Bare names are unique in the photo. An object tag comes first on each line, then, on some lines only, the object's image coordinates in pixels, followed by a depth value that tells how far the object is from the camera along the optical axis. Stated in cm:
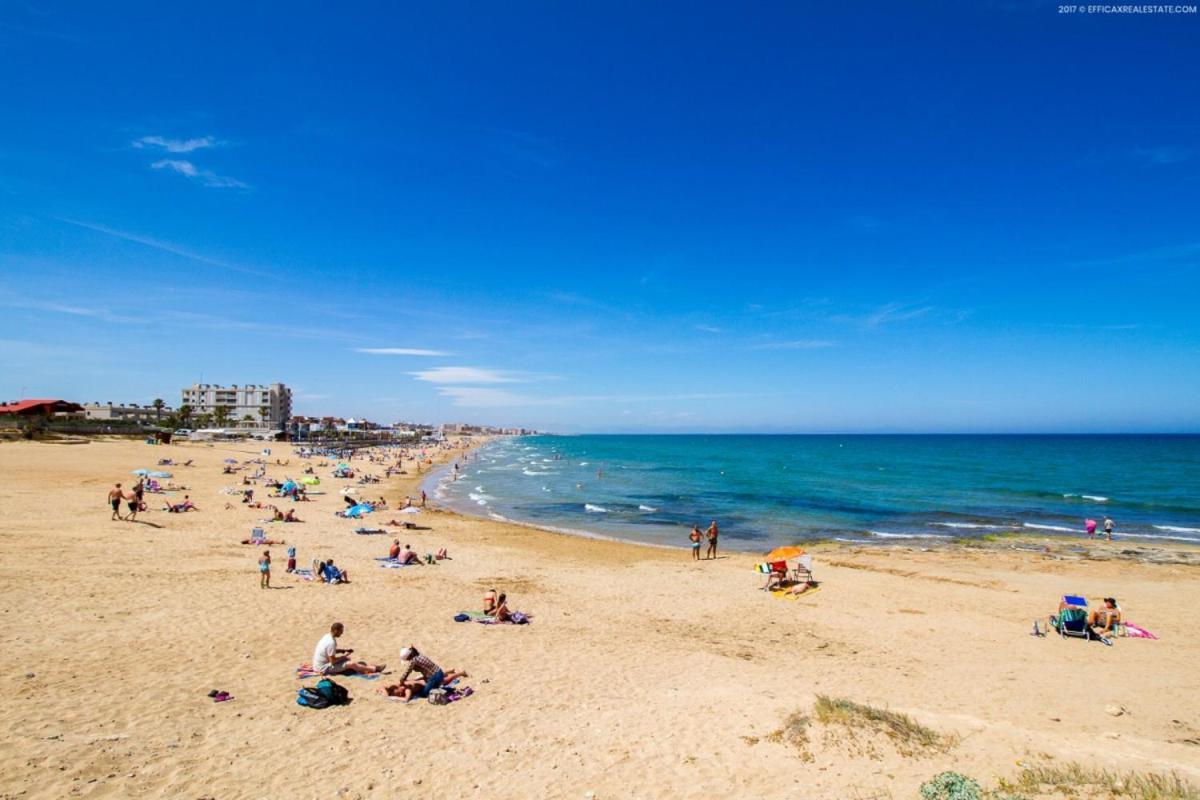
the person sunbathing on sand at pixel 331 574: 1652
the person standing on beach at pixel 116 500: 2261
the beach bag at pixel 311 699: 864
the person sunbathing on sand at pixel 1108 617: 1426
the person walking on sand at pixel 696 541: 2461
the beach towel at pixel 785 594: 1771
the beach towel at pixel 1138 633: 1412
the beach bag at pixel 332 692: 879
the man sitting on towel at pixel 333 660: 975
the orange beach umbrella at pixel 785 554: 1930
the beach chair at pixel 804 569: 1911
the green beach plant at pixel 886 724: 739
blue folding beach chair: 1395
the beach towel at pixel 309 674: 970
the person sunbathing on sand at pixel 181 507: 2655
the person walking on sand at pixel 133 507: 2291
